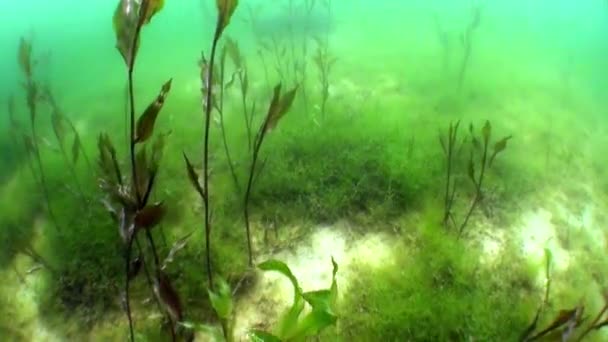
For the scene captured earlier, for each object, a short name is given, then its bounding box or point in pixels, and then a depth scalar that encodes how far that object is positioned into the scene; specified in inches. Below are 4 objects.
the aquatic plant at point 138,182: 77.1
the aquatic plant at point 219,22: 83.5
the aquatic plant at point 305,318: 87.2
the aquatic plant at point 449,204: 152.8
